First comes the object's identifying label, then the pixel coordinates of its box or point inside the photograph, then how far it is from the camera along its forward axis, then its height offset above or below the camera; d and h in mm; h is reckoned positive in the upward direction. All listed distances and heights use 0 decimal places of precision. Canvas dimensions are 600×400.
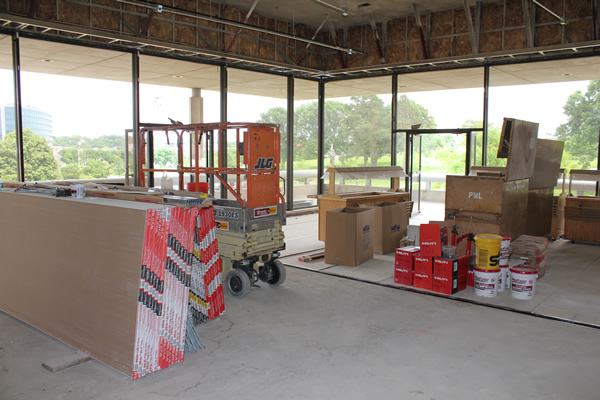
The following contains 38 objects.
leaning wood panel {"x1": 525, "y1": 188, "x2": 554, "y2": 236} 8000 -847
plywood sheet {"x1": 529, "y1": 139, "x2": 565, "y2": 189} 8086 +28
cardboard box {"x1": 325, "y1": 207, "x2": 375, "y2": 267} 6543 -1034
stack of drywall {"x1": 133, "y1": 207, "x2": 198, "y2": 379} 3480 -995
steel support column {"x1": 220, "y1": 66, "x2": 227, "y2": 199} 10367 +1443
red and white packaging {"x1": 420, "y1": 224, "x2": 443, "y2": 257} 5371 -889
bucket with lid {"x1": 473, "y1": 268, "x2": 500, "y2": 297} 5266 -1343
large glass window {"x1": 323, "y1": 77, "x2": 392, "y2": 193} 11977 +1078
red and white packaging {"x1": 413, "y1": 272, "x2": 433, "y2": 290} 5551 -1410
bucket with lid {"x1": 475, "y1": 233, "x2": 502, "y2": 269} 5220 -983
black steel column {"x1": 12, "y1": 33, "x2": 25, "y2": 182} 7230 +893
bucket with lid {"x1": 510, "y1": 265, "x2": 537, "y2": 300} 5152 -1324
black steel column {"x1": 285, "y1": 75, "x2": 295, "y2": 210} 12047 +419
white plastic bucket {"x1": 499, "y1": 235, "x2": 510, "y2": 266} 5501 -1028
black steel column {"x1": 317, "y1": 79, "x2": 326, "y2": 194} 12820 +871
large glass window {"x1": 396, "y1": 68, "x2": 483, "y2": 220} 10562 +1209
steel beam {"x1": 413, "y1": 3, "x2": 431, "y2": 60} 9781 +2824
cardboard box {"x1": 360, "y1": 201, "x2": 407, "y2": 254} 7418 -993
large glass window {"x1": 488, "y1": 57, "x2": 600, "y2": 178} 9398 +1389
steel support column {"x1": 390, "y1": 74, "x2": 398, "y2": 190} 11516 +1069
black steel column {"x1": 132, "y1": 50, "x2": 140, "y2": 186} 8680 +1275
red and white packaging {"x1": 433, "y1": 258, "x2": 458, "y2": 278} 5379 -1206
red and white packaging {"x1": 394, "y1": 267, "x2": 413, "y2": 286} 5750 -1398
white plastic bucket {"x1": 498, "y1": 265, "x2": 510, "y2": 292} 5504 -1355
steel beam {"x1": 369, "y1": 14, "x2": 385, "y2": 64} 10500 +2962
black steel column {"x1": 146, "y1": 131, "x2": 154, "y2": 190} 8820 +201
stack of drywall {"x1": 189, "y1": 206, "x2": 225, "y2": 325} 4453 -1127
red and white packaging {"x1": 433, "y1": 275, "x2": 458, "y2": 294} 5395 -1416
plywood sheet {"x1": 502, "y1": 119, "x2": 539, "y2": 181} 6516 +234
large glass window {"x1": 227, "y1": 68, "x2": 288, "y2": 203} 10688 +1589
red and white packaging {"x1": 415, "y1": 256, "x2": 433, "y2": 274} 5539 -1211
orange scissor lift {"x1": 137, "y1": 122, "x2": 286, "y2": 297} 5367 -638
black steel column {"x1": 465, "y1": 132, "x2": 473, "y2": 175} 10414 +255
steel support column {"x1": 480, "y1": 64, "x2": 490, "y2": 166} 10211 +1328
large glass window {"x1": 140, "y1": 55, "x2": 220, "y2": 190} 9016 +1359
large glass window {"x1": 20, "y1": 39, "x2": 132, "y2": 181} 7527 +953
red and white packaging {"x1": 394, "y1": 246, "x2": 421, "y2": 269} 5715 -1145
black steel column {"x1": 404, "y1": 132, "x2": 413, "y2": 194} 11414 +178
